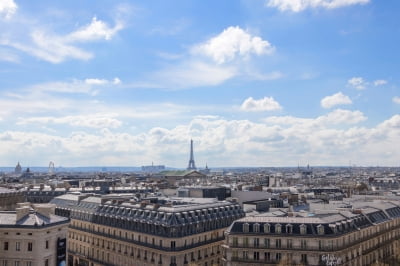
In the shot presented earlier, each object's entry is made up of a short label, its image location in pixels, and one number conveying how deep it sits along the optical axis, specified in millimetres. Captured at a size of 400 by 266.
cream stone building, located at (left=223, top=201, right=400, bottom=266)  71688
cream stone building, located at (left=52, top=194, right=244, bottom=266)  81312
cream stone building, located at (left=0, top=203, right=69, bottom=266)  68625
